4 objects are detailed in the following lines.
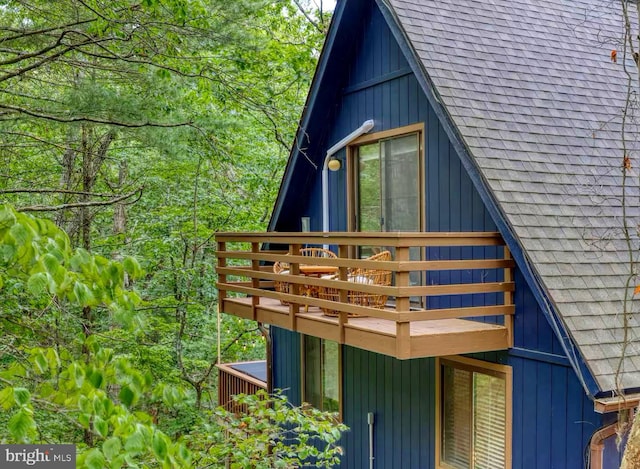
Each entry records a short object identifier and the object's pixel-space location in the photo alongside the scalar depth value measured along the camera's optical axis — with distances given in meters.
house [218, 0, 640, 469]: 5.19
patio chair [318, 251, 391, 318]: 6.25
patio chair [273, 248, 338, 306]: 7.20
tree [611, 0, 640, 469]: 3.61
